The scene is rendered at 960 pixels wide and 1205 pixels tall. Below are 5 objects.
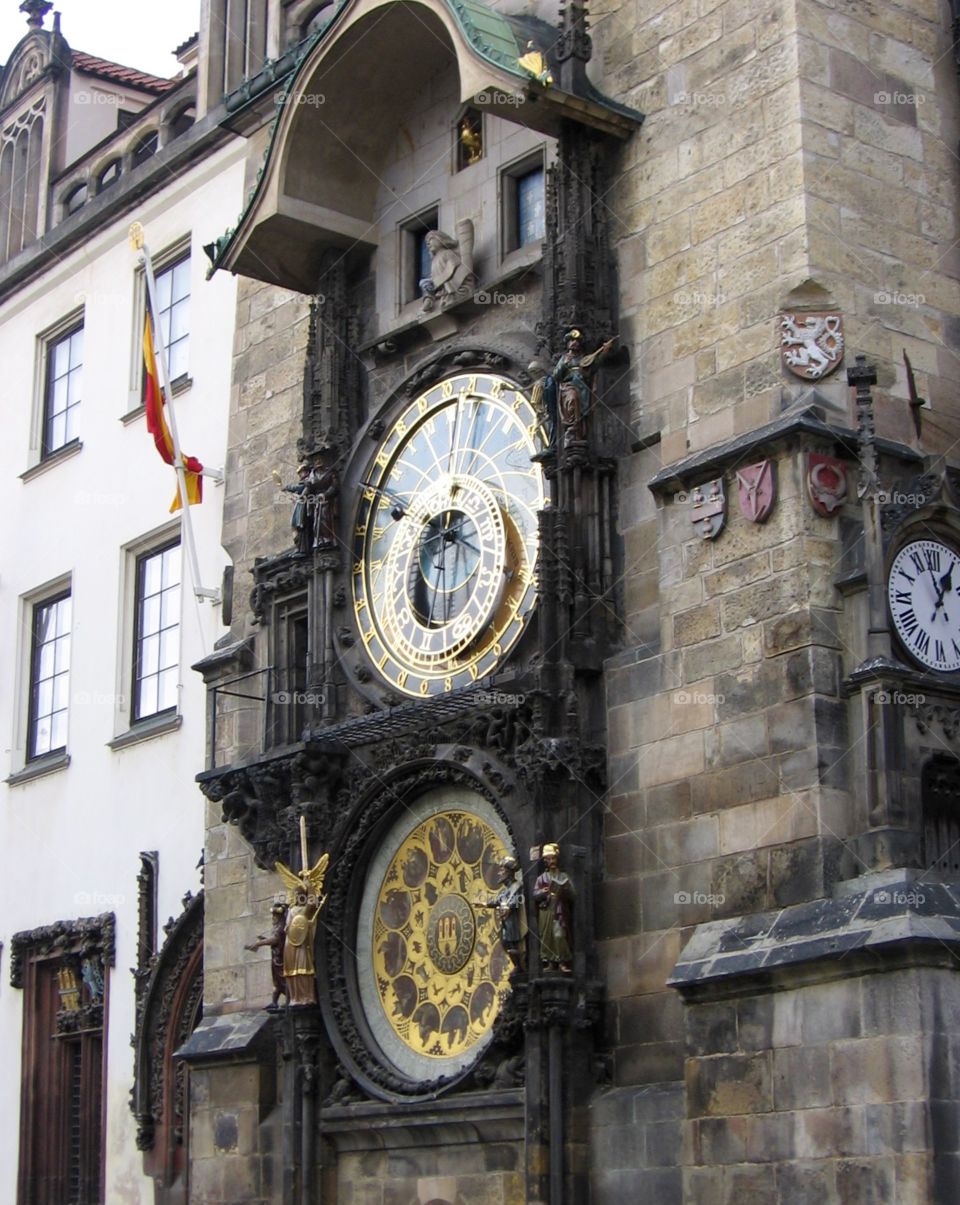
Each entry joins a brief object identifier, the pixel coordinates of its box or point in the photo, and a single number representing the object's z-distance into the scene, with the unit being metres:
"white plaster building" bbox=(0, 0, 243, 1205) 20.77
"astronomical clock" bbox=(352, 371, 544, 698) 15.54
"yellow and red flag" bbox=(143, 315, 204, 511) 20.02
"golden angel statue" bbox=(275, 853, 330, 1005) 16.03
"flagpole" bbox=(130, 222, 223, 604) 19.78
